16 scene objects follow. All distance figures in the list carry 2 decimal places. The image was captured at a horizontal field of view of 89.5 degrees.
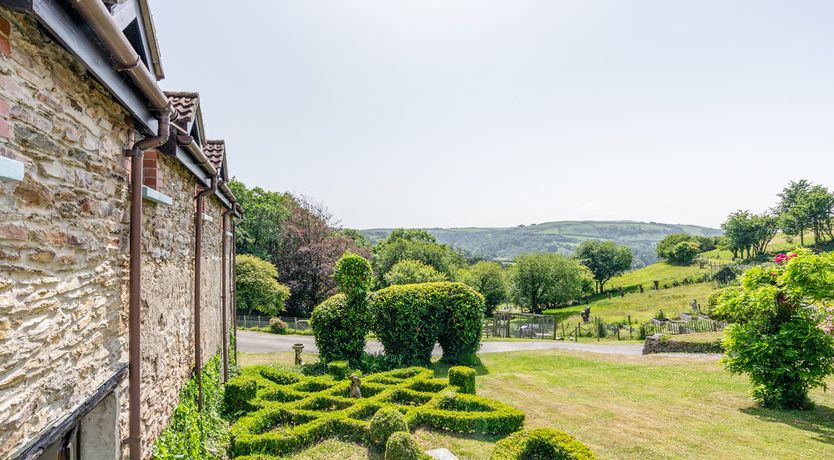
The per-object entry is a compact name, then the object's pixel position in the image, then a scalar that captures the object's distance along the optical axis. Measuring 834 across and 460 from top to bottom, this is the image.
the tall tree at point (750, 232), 59.53
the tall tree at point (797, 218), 58.48
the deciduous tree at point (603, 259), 67.94
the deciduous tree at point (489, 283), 50.30
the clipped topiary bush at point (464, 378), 12.94
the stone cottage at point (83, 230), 2.64
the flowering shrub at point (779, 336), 11.27
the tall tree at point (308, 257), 35.91
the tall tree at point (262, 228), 38.47
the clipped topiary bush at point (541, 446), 7.80
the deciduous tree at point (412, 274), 31.06
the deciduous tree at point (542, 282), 53.03
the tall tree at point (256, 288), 29.12
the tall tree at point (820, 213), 57.44
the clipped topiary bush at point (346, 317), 16.34
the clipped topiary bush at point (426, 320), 17.14
